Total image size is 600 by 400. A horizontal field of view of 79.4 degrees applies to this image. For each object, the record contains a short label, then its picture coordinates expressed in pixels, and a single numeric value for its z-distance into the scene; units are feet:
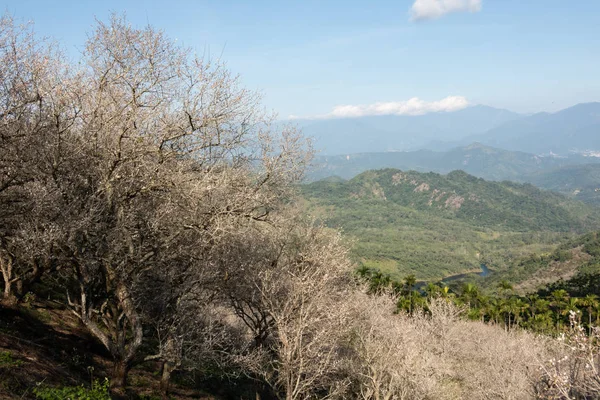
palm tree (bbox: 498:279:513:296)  166.09
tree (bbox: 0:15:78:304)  27.27
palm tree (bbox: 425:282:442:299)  147.56
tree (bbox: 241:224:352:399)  39.29
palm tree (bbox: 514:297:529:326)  151.64
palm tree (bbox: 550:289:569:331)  154.92
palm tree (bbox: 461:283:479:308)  167.63
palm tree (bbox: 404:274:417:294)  169.99
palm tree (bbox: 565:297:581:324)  152.15
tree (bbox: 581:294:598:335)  148.89
